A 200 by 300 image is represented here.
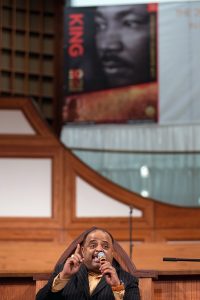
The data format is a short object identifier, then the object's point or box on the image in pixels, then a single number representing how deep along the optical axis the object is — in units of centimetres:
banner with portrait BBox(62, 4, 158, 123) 948
